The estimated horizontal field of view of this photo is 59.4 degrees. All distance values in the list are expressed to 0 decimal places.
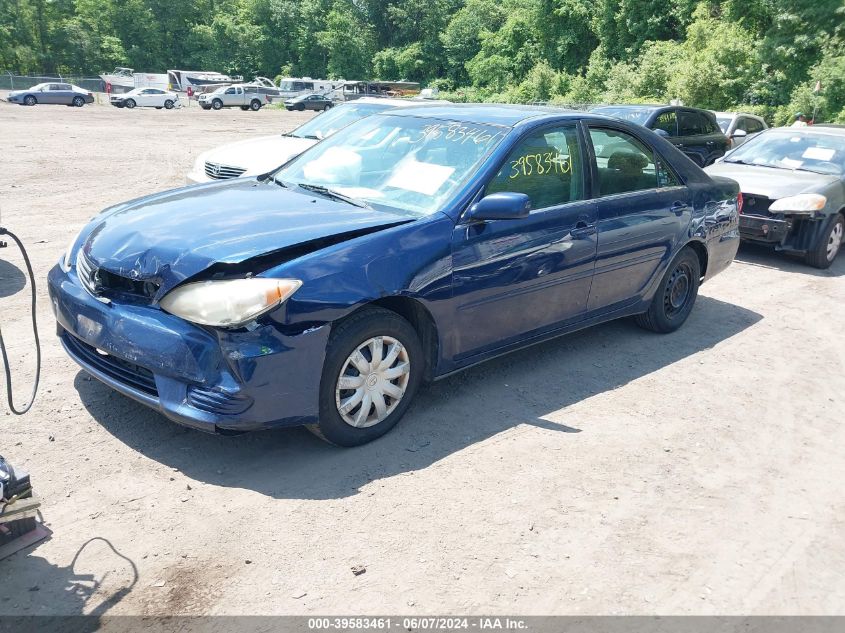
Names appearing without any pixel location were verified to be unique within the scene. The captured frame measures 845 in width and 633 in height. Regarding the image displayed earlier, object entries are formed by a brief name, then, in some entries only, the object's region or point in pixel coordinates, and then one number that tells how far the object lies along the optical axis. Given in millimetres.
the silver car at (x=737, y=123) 15758
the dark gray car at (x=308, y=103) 50875
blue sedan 3578
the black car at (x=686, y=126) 12000
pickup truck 48562
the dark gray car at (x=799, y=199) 8633
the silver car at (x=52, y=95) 42469
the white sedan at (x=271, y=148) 9188
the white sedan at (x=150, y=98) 46881
